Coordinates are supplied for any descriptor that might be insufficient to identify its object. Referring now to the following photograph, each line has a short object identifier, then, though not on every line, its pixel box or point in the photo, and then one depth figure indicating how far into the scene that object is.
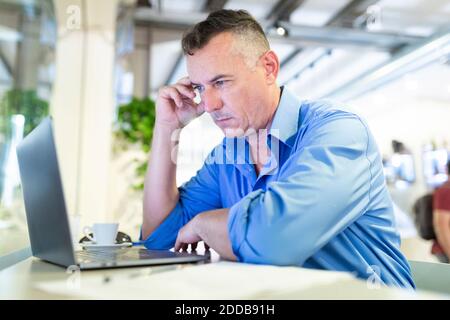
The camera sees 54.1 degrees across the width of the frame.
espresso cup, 1.12
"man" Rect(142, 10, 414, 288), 0.72
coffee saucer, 1.09
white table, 0.47
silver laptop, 0.63
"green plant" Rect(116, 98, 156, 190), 3.49
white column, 2.87
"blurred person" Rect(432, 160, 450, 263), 2.72
